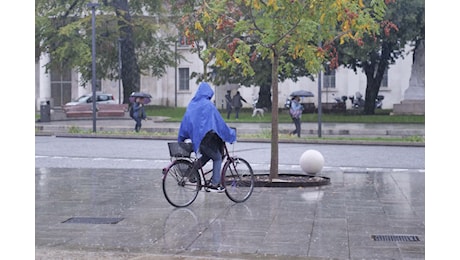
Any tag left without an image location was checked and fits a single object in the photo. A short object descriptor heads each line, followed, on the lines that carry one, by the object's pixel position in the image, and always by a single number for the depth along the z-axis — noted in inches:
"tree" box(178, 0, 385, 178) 502.3
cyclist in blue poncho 400.5
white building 2340.1
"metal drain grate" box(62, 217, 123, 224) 359.9
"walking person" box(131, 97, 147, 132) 1219.9
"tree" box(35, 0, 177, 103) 1712.6
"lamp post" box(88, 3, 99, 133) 1272.1
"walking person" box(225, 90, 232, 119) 1653.5
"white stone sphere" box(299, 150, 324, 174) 572.7
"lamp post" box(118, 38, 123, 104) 1861.5
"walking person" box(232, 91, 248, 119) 1648.6
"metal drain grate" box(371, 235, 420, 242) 315.9
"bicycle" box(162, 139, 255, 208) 404.2
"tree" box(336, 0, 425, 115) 1569.9
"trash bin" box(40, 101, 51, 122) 1537.9
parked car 1914.4
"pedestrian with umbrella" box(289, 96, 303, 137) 1070.4
